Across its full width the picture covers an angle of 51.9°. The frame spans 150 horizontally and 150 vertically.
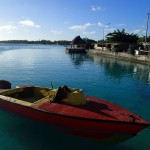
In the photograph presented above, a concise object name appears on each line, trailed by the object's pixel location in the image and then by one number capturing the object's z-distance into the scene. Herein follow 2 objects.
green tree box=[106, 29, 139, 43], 52.94
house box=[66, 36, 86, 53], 57.38
